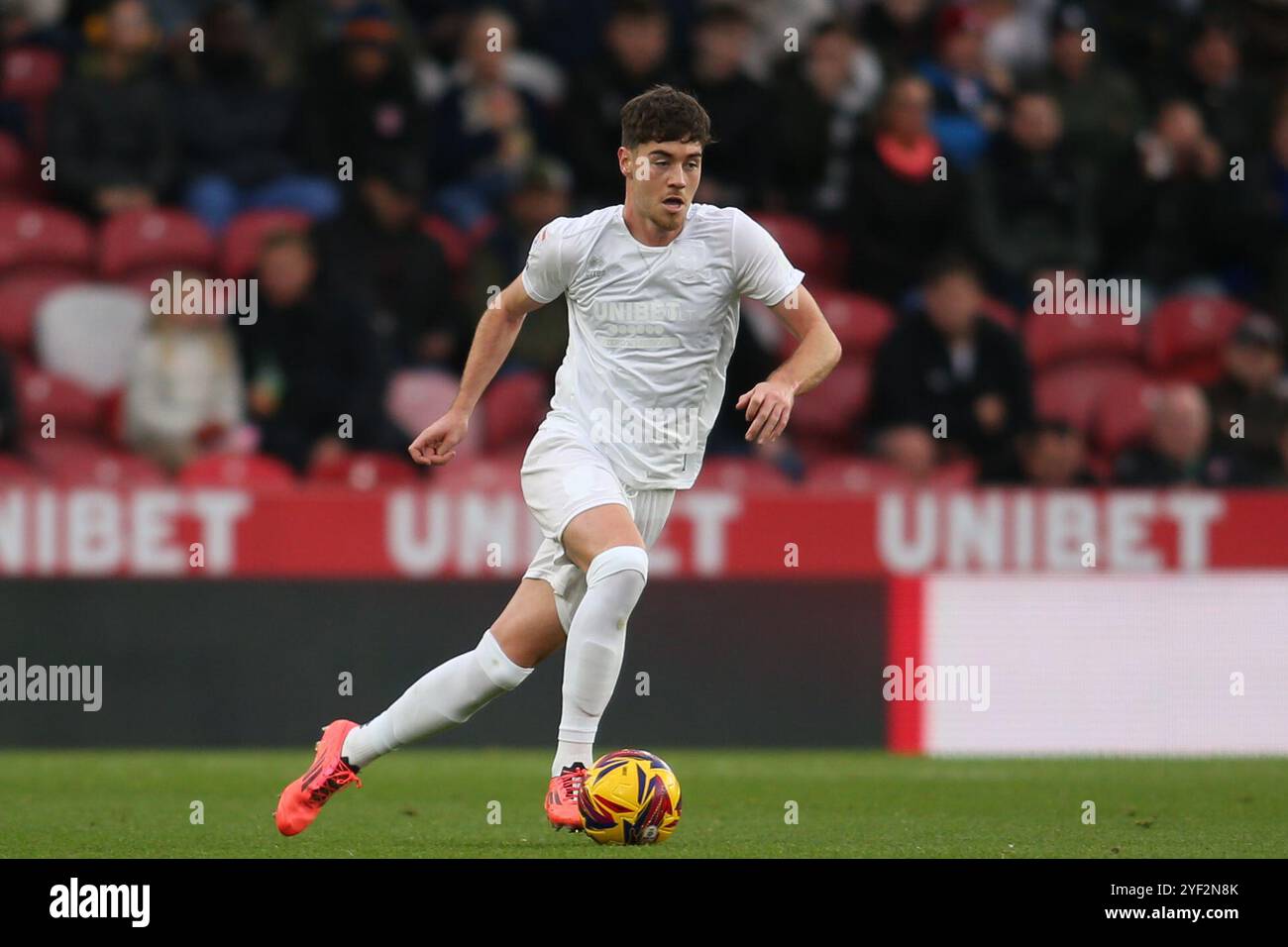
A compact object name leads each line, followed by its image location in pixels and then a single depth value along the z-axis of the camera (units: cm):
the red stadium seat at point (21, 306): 1245
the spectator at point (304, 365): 1187
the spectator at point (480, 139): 1320
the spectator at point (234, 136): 1303
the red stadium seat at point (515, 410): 1221
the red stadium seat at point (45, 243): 1257
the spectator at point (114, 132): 1282
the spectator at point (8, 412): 1162
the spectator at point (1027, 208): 1321
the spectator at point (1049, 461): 1200
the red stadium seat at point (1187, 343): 1305
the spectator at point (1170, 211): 1336
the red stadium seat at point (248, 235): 1252
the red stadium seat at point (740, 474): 1214
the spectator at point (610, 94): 1312
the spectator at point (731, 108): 1311
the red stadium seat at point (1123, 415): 1255
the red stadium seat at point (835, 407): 1262
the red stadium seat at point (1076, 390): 1277
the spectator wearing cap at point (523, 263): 1236
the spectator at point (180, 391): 1183
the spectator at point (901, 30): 1415
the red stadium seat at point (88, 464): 1166
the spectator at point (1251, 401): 1227
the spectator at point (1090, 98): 1356
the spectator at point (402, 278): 1246
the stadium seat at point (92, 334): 1234
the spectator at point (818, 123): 1326
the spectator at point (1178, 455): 1191
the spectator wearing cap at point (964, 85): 1351
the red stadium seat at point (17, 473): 1152
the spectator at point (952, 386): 1224
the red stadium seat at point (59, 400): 1202
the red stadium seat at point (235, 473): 1143
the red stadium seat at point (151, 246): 1253
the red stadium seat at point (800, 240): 1318
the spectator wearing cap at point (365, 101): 1295
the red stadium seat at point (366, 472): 1165
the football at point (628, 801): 626
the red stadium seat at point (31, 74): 1339
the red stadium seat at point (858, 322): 1275
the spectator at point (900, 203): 1292
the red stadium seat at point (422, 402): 1225
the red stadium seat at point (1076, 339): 1288
